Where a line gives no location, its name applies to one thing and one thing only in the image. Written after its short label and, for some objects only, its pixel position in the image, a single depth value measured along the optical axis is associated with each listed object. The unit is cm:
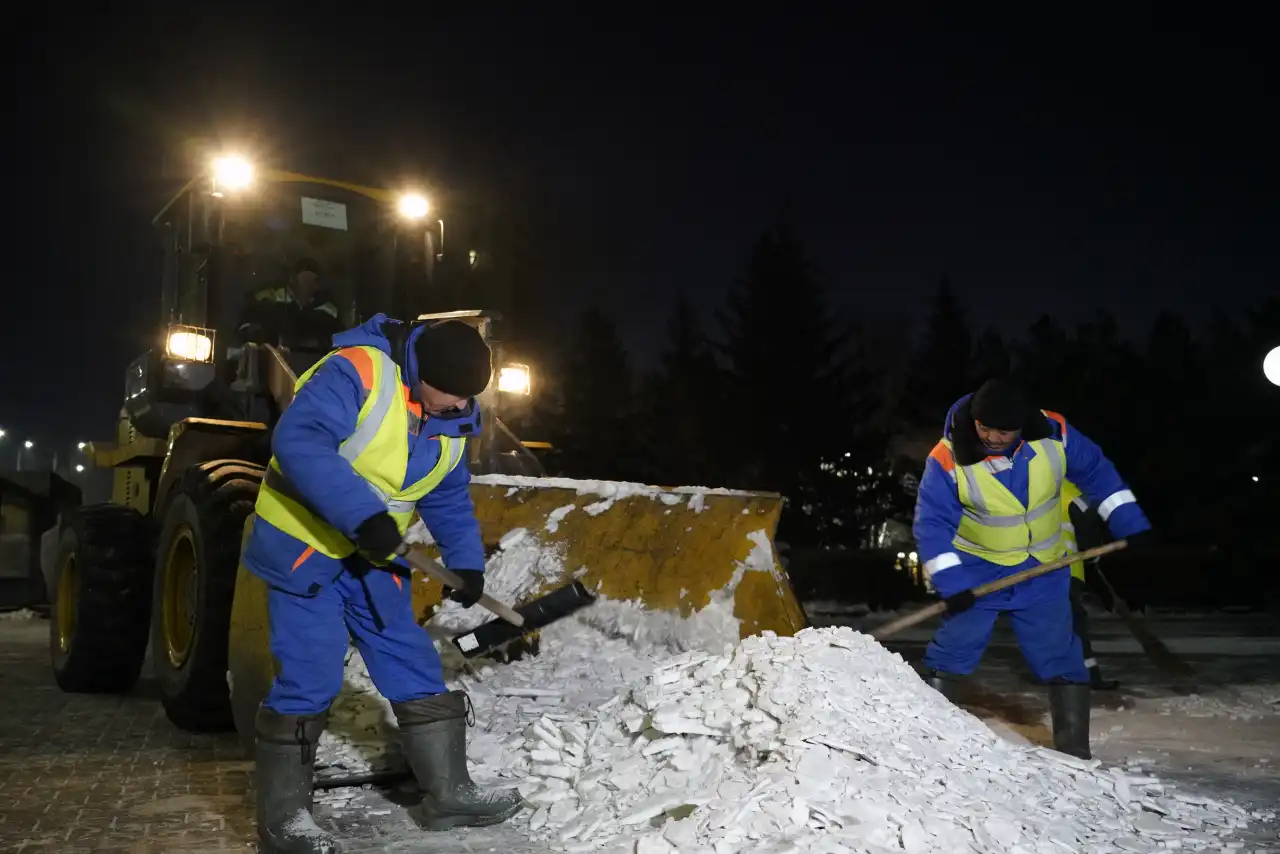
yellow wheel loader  536
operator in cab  688
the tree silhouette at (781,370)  2120
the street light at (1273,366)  717
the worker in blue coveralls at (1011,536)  461
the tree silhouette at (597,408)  2527
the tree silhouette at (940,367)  2186
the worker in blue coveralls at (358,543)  322
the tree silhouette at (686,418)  2180
